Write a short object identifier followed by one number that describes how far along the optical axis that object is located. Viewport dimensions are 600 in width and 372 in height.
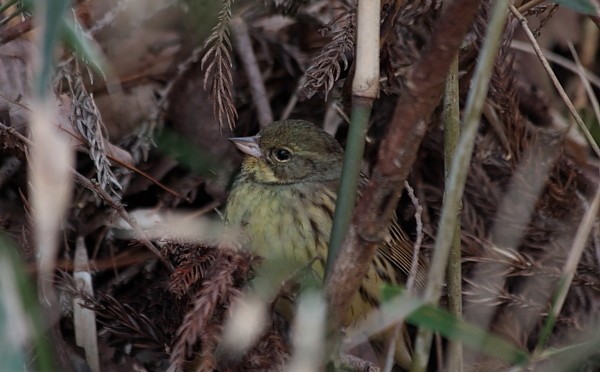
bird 4.71
